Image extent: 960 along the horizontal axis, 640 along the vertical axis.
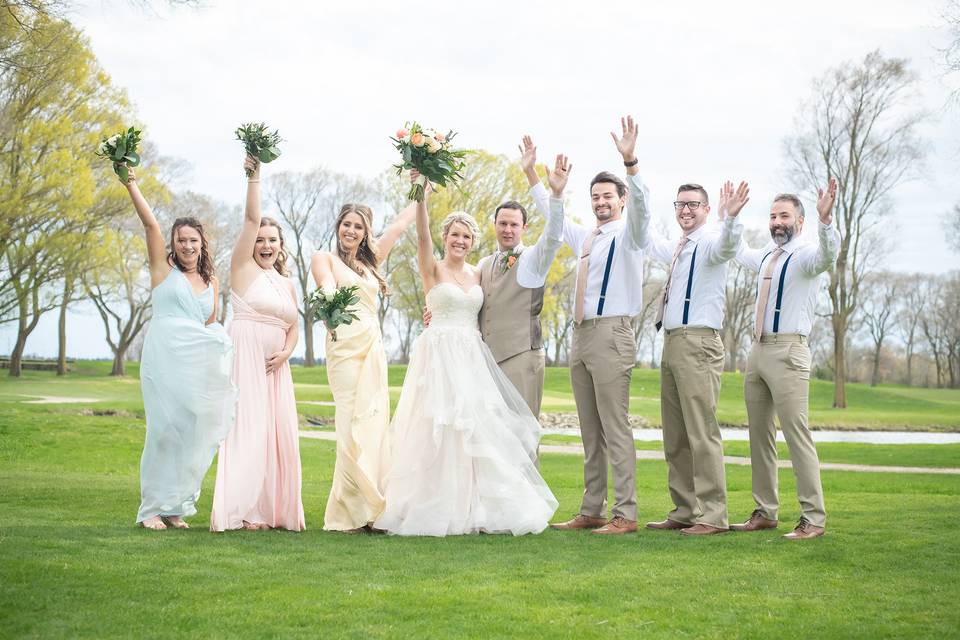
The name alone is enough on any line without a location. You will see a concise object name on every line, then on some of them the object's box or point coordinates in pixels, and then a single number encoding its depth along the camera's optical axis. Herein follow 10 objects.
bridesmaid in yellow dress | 7.48
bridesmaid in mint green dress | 7.30
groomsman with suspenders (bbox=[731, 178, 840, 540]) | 7.16
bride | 7.18
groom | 7.86
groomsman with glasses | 7.35
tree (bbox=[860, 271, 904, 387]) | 68.44
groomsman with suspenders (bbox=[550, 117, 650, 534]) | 7.48
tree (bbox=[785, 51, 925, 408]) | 33.62
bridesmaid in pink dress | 7.44
